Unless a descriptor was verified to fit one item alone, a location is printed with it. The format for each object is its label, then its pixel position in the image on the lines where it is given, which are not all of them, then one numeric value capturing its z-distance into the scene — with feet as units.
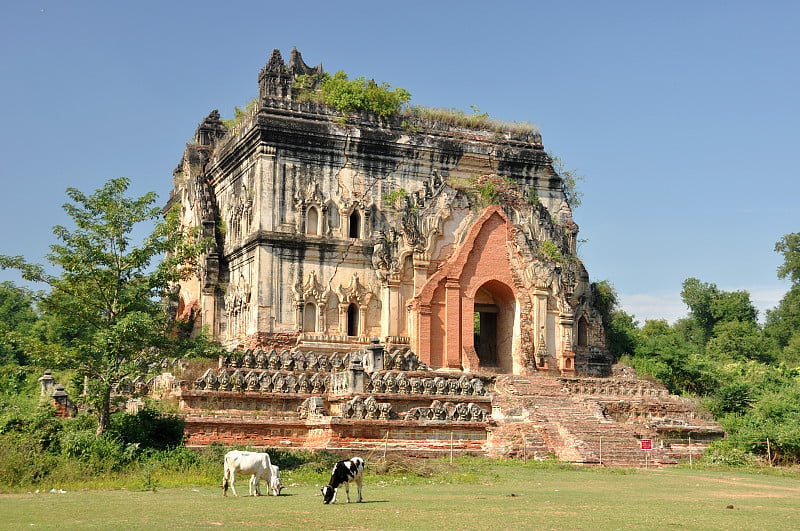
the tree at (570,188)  119.14
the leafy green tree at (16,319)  158.88
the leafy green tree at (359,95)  108.27
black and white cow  51.78
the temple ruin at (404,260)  97.66
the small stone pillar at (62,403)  80.43
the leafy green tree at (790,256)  223.92
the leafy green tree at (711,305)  206.39
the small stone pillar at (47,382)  95.86
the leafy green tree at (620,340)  123.54
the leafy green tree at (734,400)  98.73
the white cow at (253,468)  56.13
